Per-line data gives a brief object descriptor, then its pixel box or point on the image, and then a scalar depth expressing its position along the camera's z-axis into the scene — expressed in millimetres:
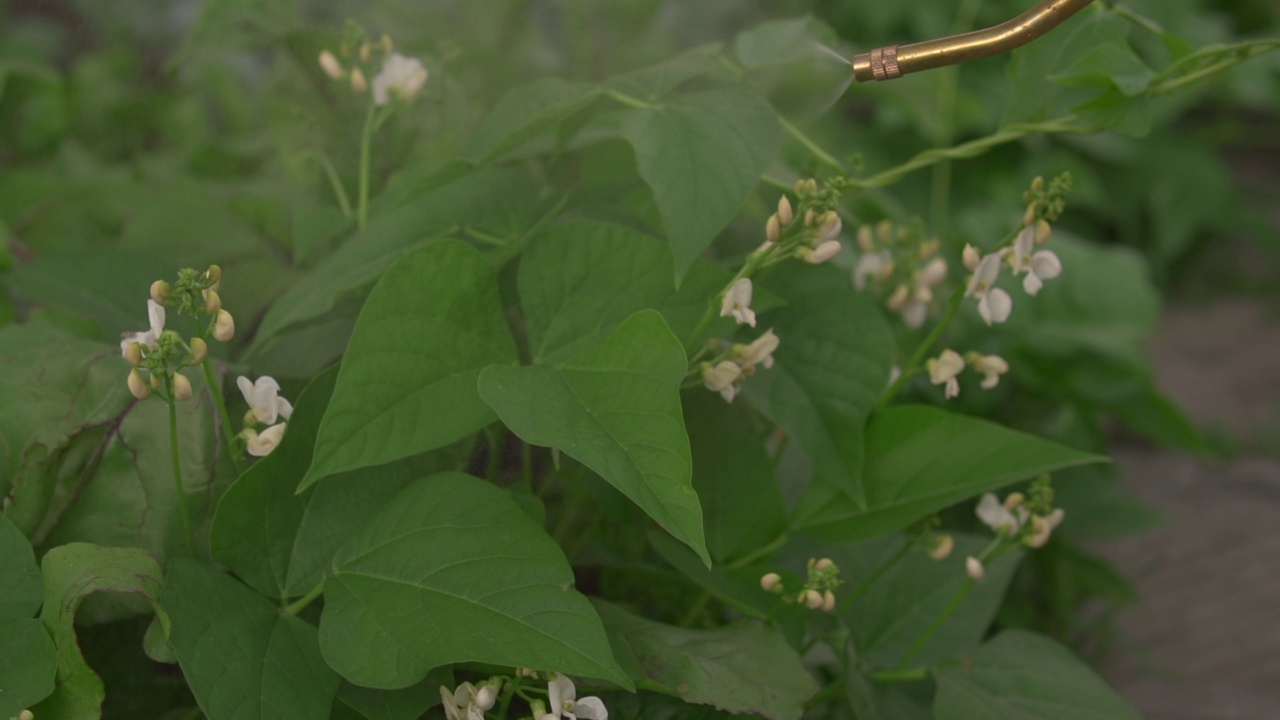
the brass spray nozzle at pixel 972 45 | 1514
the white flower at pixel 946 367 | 1615
